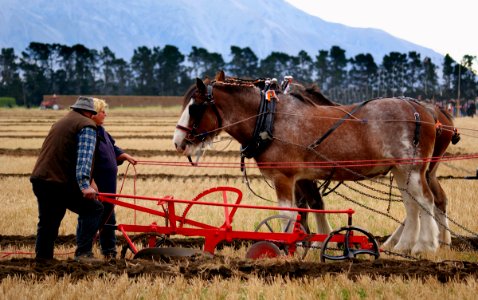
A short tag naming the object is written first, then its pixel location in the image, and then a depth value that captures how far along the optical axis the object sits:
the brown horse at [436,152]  16.61
